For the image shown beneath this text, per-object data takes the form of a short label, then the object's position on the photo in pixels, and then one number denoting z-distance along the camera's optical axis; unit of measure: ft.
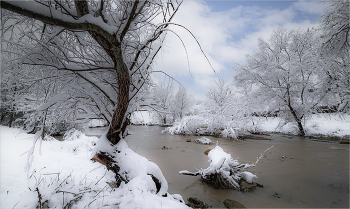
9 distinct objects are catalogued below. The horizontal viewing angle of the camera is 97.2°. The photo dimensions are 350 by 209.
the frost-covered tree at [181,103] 87.86
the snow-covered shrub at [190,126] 49.52
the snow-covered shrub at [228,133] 41.57
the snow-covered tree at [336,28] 16.06
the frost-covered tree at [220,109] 45.96
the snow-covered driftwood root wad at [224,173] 13.42
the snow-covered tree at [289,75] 37.73
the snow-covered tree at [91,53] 5.35
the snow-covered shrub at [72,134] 36.22
